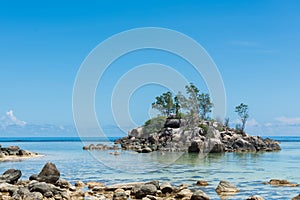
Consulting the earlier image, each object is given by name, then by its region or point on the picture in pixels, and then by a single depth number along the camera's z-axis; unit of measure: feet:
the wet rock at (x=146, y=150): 155.33
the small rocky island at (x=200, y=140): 153.48
